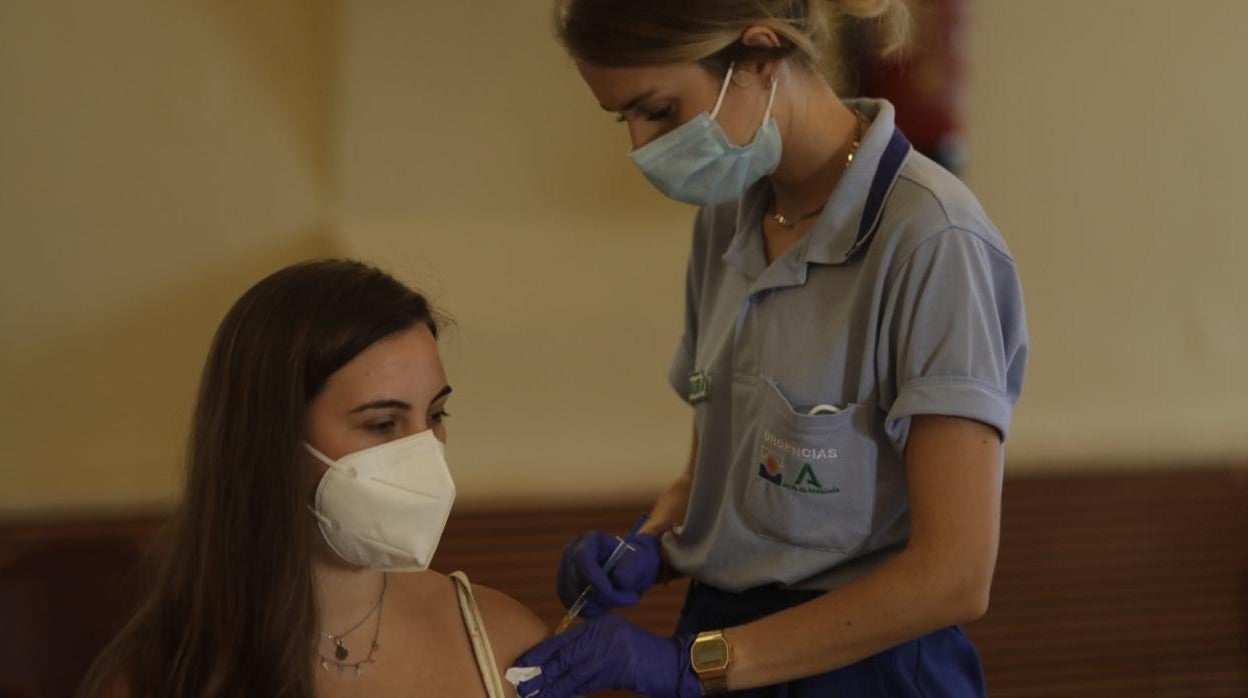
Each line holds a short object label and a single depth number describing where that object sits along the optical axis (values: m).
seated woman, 3.66
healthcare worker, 3.60
